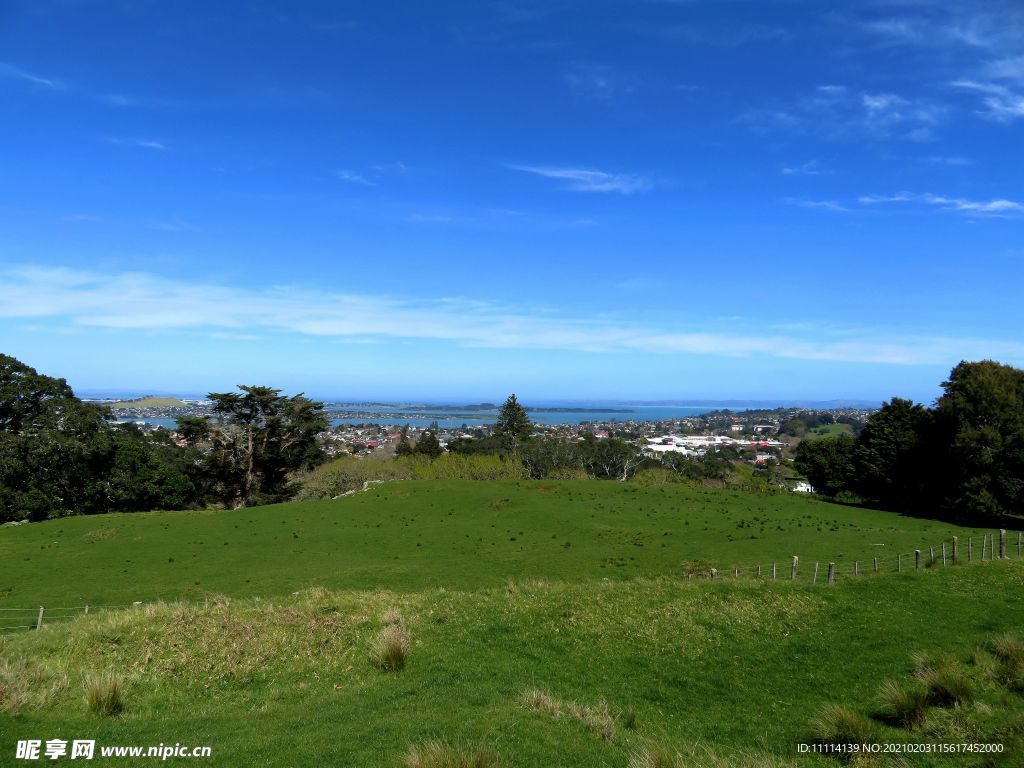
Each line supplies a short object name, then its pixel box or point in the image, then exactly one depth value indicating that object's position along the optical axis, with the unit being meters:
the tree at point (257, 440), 56.69
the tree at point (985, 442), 42.06
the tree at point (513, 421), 92.12
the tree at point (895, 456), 51.50
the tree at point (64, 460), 46.73
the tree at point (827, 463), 72.81
